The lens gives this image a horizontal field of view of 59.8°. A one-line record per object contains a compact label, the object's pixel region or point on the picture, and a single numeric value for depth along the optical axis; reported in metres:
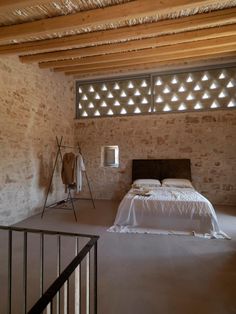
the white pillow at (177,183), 4.92
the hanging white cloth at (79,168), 4.96
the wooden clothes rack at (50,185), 5.08
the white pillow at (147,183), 5.07
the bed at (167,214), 3.46
